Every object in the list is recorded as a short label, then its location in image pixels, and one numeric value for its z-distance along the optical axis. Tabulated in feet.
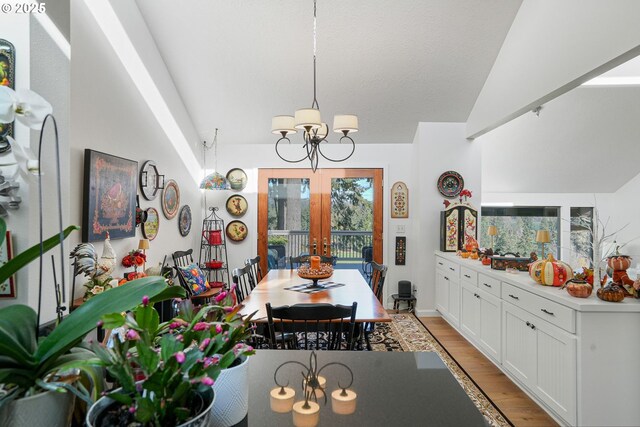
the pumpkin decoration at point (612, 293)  7.47
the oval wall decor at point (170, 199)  14.35
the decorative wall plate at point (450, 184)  17.24
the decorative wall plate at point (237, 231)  19.34
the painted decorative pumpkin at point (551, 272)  8.95
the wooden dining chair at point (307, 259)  15.33
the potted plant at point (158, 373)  1.98
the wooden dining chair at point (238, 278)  10.34
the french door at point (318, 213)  19.52
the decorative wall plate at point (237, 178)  19.38
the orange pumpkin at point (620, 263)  7.86
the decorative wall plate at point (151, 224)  12.73
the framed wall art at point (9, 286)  4.22
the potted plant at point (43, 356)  2.00
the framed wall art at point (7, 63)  4.08
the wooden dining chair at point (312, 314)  6.92
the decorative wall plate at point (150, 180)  12.57
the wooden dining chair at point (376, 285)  9.98
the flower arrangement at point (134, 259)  11.14
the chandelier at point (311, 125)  8.86
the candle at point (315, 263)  11.64
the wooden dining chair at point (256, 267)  13.76
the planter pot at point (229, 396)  2.72
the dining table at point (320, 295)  8.40
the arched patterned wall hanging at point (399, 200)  19.21
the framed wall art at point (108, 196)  9.39
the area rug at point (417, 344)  9.09
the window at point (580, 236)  20.88
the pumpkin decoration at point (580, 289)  7.85
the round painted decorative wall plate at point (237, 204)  19.38
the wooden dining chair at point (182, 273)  13.78
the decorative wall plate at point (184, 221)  16.06
